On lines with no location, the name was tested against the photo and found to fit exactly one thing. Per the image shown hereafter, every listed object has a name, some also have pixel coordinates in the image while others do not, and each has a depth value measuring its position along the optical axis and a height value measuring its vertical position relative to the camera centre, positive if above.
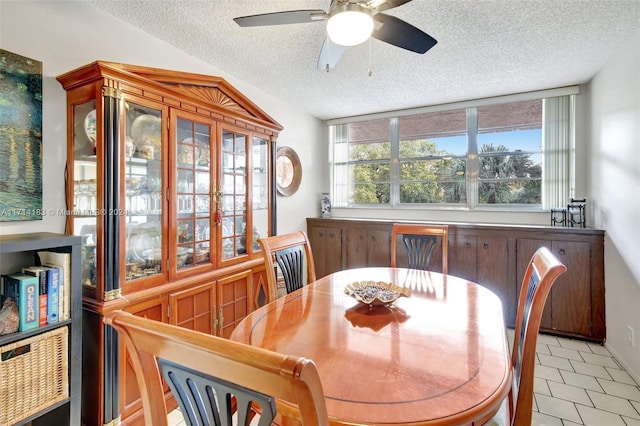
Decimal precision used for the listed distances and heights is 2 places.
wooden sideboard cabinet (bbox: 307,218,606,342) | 2.80 -0.55
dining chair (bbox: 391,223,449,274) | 2.46 -0.27
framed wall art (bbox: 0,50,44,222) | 1.52 +0.37
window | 3.34 +0.64
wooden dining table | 0.79 -0.49
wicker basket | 1.28 -0.72
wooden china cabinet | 1.61 +0.03
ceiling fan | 1.37 +0.92
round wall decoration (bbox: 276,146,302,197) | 3.66 +0.48
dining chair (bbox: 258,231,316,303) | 1.80 -0.31
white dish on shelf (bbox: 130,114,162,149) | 1.82 +0.48
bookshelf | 1.46 -0.54
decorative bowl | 1.45 -0.41
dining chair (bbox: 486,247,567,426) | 1.04 -0.46
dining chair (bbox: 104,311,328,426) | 0.47 -0.29
